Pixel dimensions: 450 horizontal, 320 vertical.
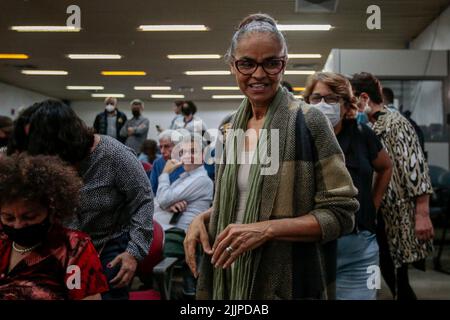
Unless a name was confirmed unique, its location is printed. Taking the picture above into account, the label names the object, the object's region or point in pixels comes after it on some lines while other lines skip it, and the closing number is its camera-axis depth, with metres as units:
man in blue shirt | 2.49
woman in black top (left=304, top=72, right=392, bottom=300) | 1.43
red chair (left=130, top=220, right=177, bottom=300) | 1.54
